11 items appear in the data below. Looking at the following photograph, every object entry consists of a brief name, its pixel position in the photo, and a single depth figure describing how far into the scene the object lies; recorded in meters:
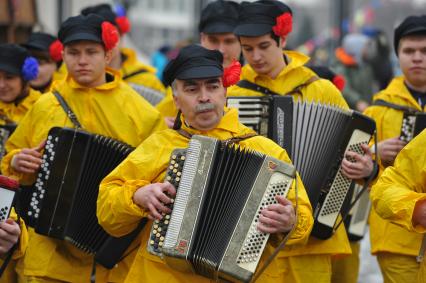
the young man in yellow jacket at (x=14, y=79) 15.46
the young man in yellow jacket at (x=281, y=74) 13.34
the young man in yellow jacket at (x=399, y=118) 13.47
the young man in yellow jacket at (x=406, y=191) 10.35
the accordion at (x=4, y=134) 14.52
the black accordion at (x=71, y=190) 12.64
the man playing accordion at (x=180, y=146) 10.61
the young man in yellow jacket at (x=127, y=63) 18.17
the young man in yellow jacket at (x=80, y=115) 13.28
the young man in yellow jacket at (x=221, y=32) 16.15
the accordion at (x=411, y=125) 13.39
